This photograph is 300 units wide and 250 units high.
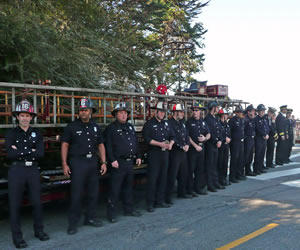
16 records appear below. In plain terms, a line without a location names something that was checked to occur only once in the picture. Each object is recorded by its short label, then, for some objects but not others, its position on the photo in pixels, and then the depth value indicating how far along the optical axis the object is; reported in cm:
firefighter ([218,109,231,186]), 793
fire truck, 492
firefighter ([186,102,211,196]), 705
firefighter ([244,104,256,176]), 905
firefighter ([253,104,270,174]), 948
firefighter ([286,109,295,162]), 1177
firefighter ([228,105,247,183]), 846
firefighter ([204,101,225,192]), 743
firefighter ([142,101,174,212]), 603
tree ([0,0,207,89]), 721
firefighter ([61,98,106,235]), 482
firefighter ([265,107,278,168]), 1079
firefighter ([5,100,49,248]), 425
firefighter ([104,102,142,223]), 536
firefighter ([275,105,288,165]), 1144
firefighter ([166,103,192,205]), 650
